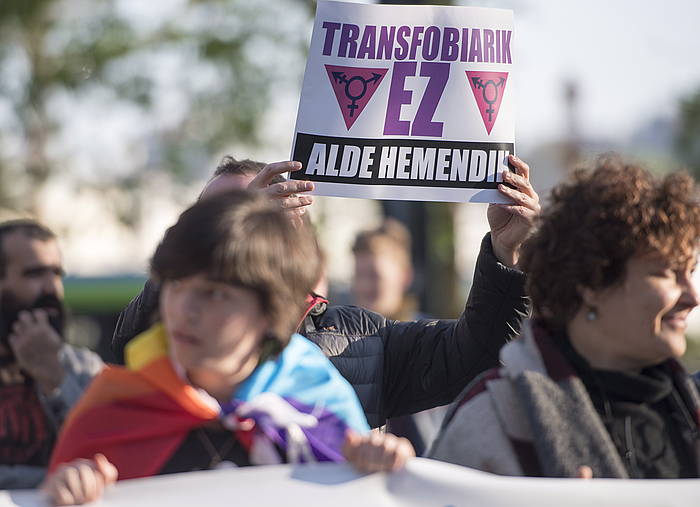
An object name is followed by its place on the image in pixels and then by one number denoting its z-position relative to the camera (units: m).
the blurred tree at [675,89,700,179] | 21.89
